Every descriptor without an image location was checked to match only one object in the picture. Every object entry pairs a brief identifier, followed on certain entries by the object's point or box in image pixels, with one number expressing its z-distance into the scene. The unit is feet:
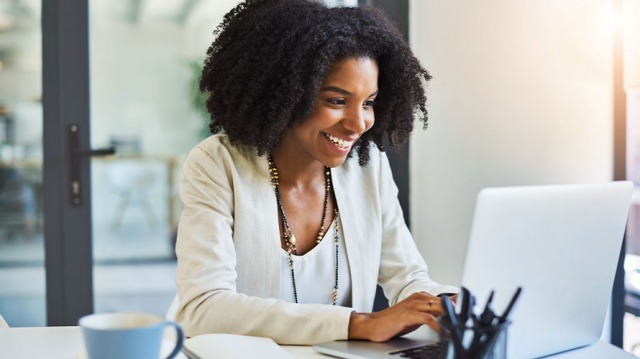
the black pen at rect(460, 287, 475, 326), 2.89
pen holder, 2.84
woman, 5.03
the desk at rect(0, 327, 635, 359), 3.62
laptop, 3.23
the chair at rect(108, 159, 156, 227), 9.18
